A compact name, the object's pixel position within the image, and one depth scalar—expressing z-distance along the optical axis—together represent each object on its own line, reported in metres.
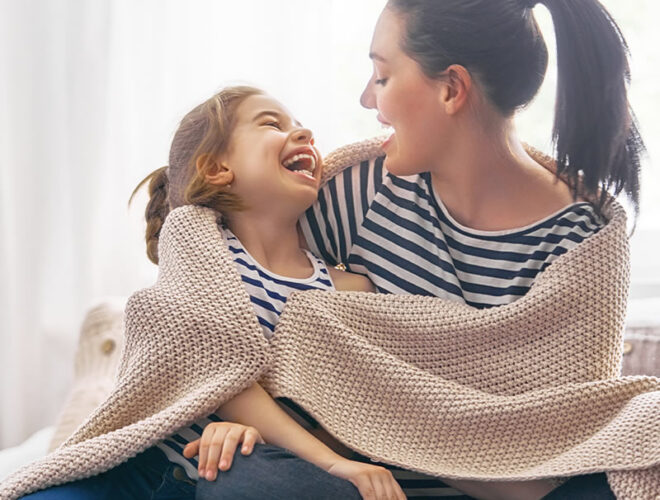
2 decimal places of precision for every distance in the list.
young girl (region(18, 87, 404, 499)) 1.17
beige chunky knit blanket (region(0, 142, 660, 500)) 1.23
